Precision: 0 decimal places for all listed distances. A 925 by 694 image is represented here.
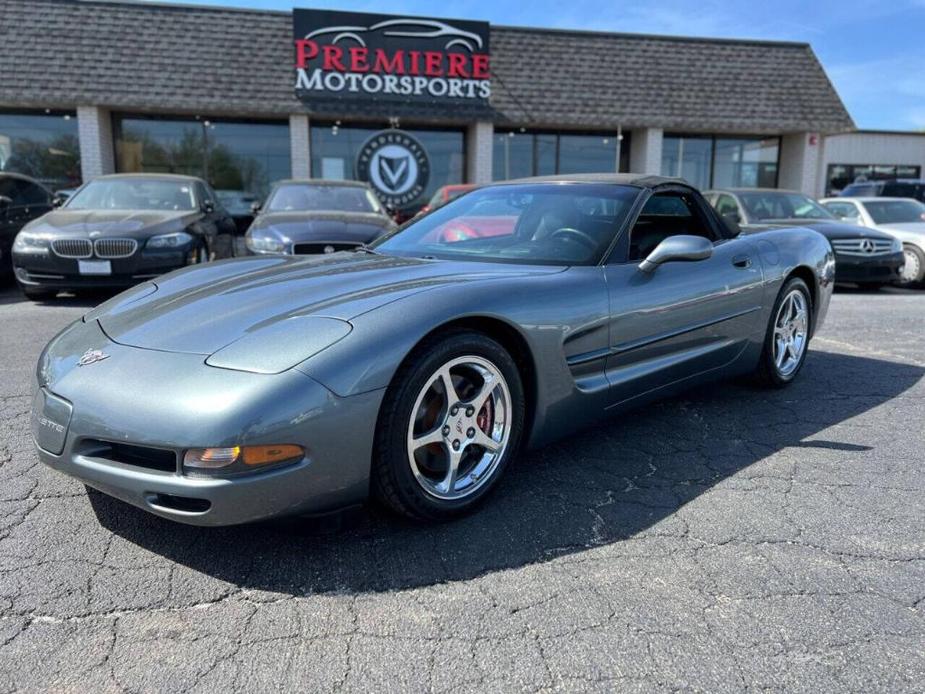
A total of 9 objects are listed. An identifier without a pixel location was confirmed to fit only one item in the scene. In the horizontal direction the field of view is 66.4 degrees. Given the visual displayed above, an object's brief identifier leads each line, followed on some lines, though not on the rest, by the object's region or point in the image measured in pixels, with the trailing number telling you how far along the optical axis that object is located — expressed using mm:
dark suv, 16188
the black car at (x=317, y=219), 7047
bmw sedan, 6750
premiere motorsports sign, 13883
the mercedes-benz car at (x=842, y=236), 9180
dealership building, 13422
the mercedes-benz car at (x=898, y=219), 9984
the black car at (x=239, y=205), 15113
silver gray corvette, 2037
